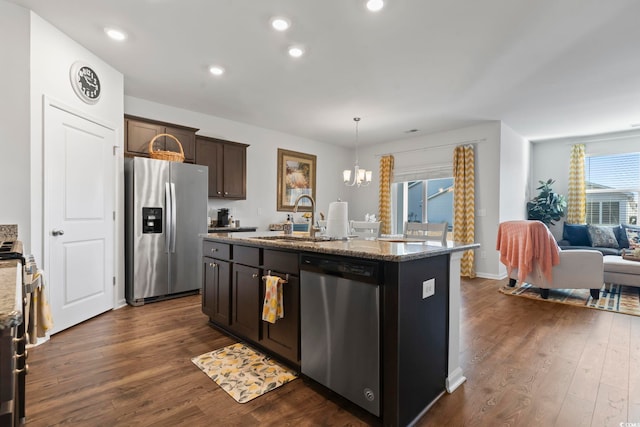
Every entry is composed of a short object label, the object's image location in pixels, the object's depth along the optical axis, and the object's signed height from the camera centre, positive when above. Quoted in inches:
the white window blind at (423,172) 229.6 +31.1
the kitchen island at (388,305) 60.7 -22.7
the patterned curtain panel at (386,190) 260.2 +18.7
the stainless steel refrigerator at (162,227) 143.3 -7.7
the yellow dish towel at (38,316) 55.7 -19.4
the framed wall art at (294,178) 235.1 +26.8
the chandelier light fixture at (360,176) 192.2 +22.6
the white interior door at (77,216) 109.0 -2.1
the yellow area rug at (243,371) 76.2 -43.5
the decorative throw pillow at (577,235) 221.8 -15.3
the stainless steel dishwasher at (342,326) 62.9 -25.2
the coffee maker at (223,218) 190.4 -4.2
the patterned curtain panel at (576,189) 247.3 +19.5
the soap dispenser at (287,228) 110.9 -5.9
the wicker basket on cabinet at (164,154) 151.2 +27.9
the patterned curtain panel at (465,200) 211.8 +8.7
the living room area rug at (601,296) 141.8 -42.5
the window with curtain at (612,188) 233.3 +19.7
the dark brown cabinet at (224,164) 181.6 +28.4
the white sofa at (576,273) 148.9 -29.1
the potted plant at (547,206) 245.1 +5.7
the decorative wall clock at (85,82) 116.2 +49.8
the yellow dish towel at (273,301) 81.7 -23.7
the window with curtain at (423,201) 241.0 +9.2
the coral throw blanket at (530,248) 152.8 -17.5
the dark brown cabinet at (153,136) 151.9 +38.3
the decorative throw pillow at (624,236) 207.3 -15.2
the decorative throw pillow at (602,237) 209.5 -15.9
